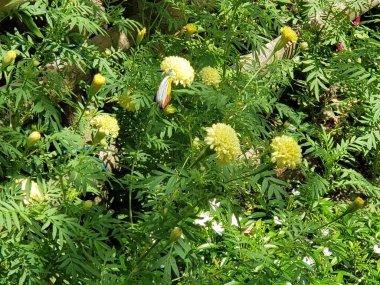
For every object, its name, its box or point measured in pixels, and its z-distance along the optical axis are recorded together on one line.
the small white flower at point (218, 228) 3.58
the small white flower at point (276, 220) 3.69
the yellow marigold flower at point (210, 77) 2.98
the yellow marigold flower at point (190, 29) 3.18
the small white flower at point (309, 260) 3.53
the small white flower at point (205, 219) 3.63
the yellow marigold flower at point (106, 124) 2.60
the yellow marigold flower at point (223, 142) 2.28
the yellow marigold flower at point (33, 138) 2.30
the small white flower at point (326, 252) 3.77
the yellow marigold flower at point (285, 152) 2.43
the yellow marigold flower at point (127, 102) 2.89
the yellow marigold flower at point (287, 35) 2.91
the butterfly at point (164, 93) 2.49
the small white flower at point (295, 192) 4.16
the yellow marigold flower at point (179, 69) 2.63
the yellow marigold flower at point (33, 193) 2.52
